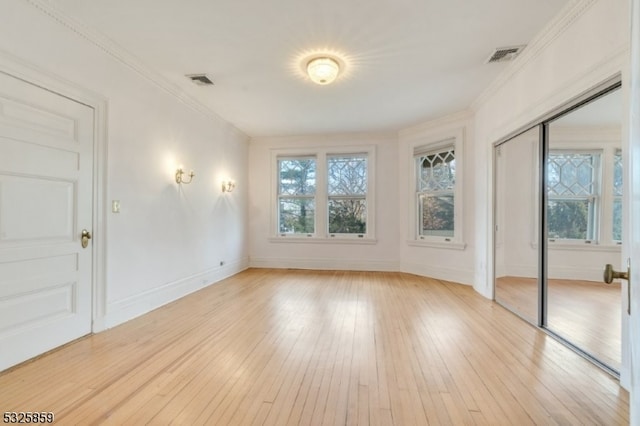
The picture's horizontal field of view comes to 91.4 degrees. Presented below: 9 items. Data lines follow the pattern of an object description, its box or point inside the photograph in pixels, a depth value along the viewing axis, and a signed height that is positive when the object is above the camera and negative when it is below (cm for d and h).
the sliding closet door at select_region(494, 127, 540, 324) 328 -12
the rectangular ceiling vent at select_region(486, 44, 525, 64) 309 +164
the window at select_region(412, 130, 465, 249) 511 +35
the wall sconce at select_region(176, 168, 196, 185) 414 +46
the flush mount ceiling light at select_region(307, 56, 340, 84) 323 +151
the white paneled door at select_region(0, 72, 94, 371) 224 -7
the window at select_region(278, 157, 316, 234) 646 +35
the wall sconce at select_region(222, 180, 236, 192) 542 +45
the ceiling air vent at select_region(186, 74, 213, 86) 367 +159
